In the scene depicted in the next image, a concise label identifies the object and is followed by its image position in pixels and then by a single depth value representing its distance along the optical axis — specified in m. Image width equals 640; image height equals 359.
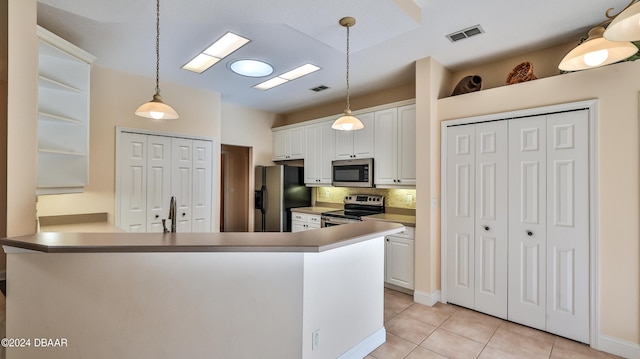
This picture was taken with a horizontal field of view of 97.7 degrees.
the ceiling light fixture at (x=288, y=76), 3.48
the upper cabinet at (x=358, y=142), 4.12
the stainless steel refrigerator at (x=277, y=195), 4.90
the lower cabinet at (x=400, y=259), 3.44
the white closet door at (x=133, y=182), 3.61
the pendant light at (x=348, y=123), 2.55
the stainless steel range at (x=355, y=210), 4.12
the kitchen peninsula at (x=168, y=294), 1.56
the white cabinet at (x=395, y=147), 3.66
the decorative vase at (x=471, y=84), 3.14
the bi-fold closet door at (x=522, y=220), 2.48
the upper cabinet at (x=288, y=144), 5.14
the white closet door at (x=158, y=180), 3.85
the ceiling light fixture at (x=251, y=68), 3.28
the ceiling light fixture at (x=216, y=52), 2.75
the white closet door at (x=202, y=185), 4.30
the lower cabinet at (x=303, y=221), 4.53
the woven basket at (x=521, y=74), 2.79
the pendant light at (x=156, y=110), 2.09
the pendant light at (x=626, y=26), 1.14
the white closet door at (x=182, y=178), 4.08
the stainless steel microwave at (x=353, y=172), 4.10
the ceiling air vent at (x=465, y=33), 2.55
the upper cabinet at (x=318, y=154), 4.70
